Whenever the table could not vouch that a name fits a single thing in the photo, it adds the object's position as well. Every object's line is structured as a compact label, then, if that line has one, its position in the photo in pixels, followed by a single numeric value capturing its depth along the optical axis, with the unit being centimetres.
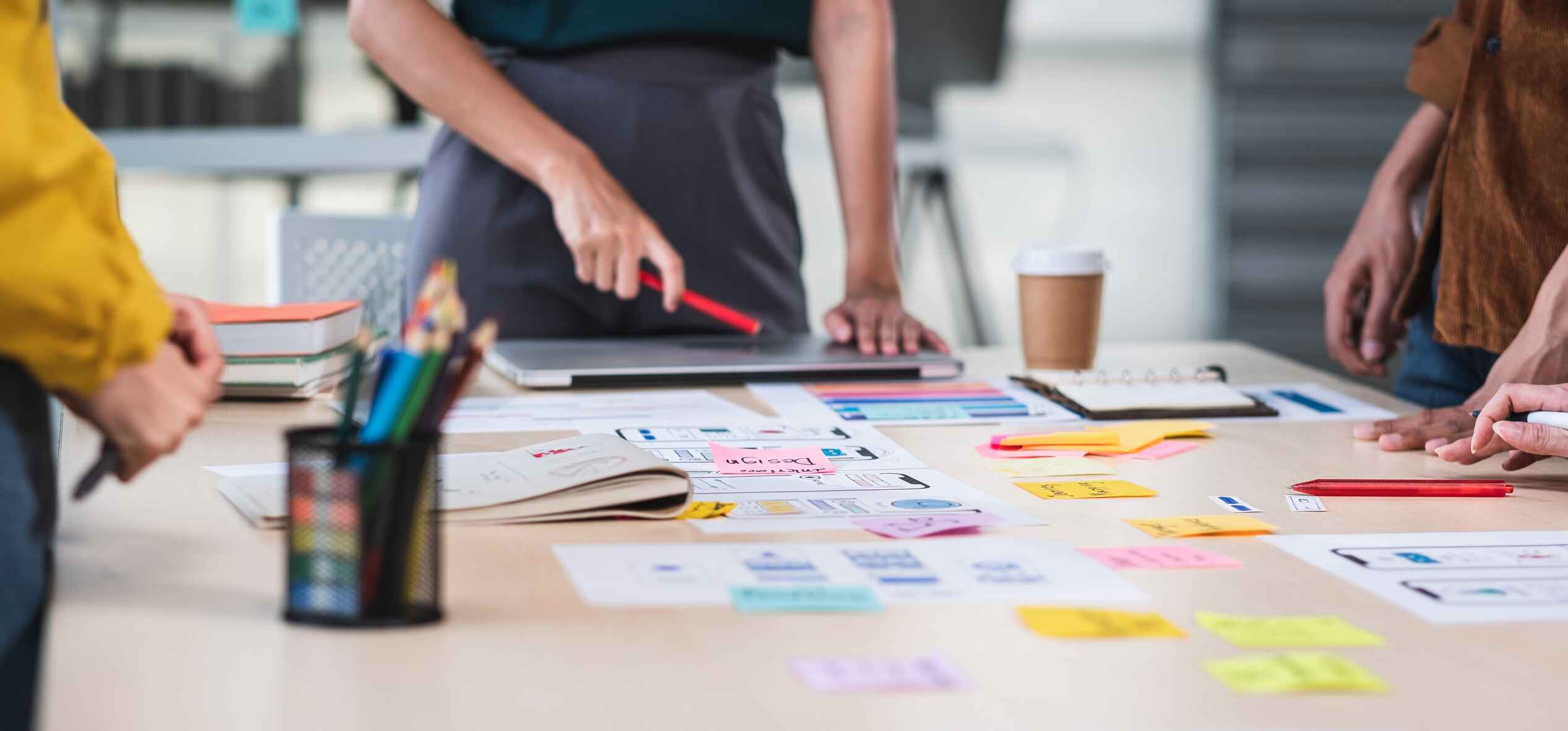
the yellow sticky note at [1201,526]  185
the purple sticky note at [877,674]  155
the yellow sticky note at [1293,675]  156
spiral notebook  231
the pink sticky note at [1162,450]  213
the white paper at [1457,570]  169
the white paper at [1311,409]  234
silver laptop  245
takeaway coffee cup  262
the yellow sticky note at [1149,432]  214
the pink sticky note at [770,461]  202
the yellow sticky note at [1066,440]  214
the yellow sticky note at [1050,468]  204
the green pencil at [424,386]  159
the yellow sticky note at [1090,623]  163
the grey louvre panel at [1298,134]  852
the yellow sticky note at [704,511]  186
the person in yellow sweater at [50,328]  156
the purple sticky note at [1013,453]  212
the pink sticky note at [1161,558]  176
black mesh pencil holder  159
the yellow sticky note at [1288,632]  162
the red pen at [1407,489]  197
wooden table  152
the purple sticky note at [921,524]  182
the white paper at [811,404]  229
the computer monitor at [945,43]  747
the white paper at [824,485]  187
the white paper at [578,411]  221
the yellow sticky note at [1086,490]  196
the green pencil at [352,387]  161
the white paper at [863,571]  169
